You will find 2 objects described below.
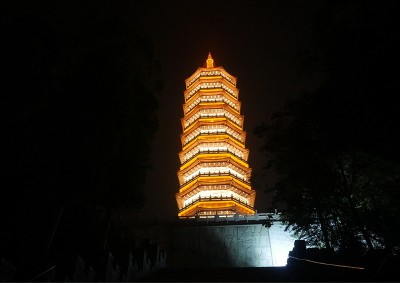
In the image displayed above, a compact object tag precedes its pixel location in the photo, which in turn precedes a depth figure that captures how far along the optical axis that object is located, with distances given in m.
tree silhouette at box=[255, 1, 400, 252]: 6.62
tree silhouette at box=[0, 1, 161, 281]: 8.48
